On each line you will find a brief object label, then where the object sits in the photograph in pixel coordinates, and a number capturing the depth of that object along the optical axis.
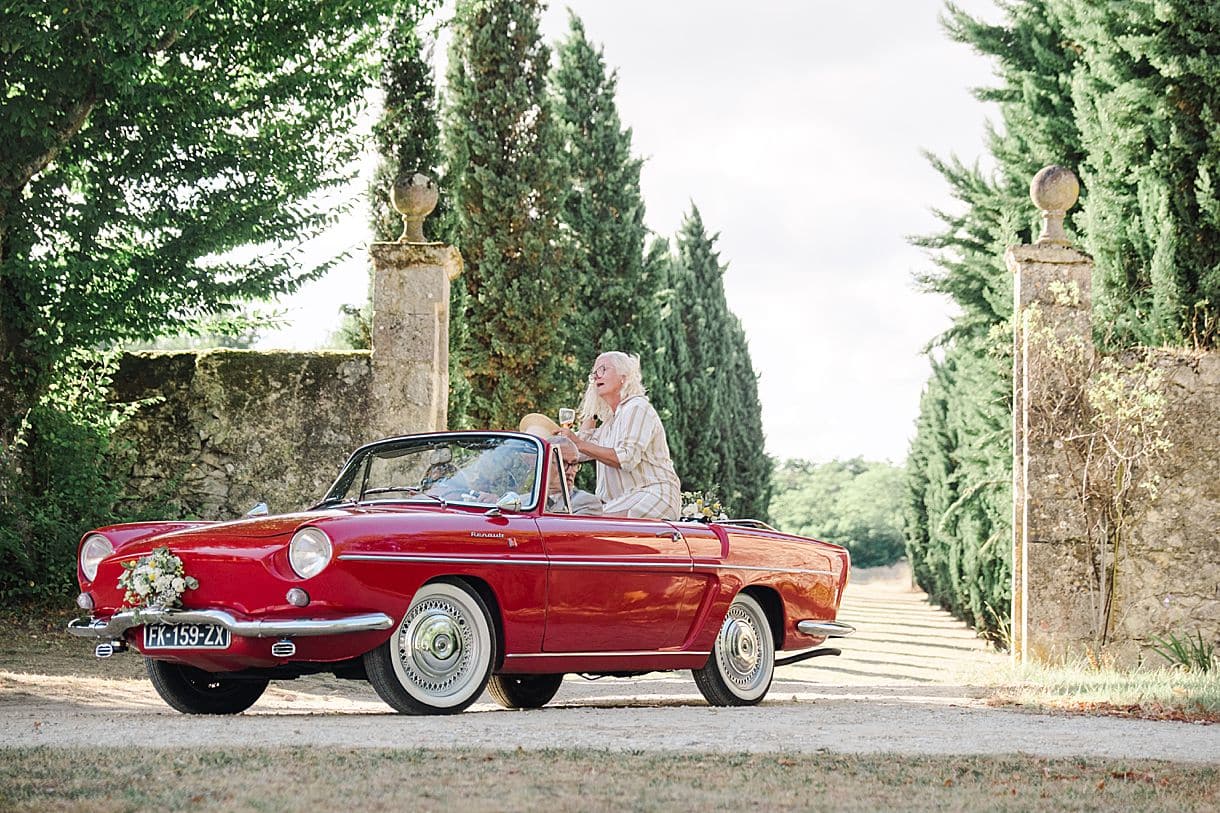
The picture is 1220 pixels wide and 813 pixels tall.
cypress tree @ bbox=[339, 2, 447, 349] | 19.69
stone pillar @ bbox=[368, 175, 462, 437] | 12.31
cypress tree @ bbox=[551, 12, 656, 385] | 24.58
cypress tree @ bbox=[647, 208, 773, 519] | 27.17
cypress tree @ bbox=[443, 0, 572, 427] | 20.39
